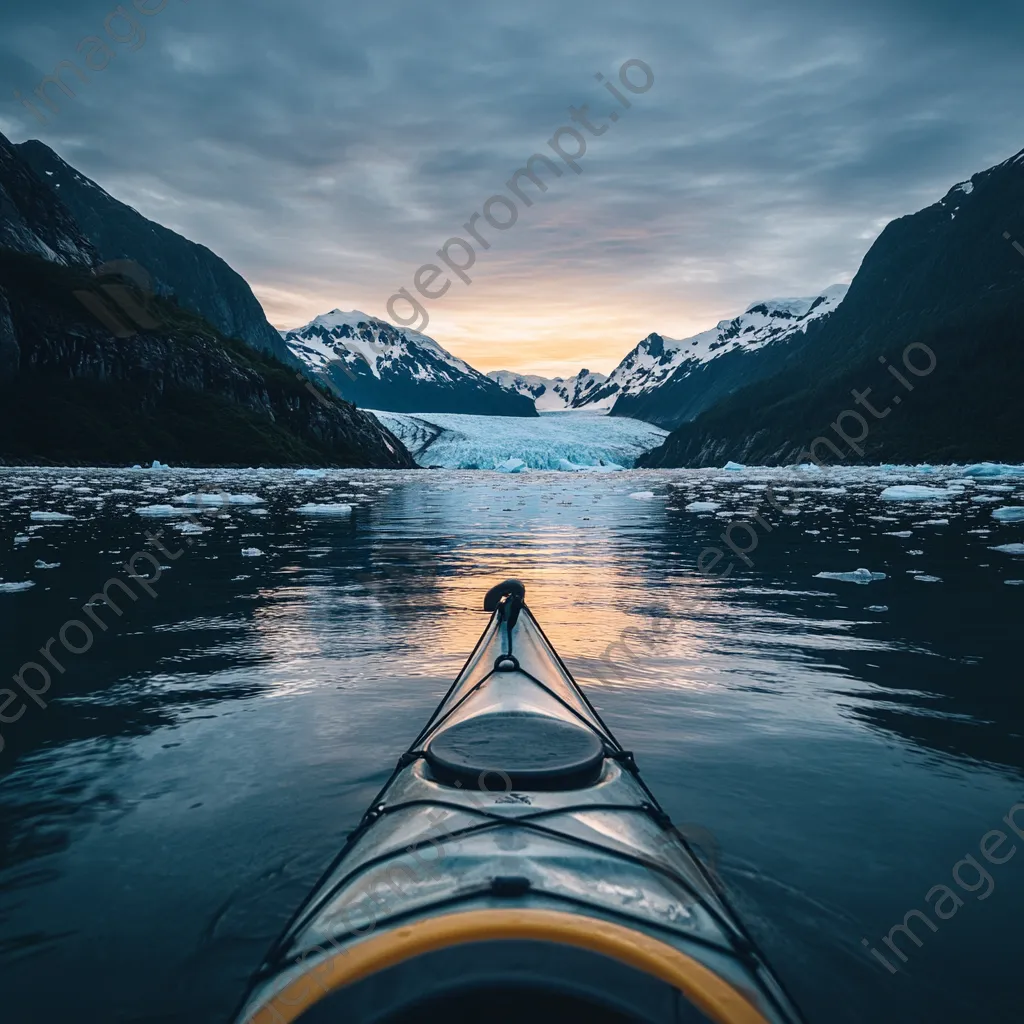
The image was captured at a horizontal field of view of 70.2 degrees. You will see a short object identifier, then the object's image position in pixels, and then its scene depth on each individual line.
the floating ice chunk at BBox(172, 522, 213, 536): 19.12
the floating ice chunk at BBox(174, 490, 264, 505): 29.00
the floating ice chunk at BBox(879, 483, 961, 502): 32.16
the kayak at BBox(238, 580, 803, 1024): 1.92
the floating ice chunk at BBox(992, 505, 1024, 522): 21.48
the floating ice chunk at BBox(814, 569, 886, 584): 12.15
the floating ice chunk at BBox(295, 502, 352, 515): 26.22
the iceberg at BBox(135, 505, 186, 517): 23.41
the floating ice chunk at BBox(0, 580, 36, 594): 10.70
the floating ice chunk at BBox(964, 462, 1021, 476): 46.80
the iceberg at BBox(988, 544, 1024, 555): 14.64
